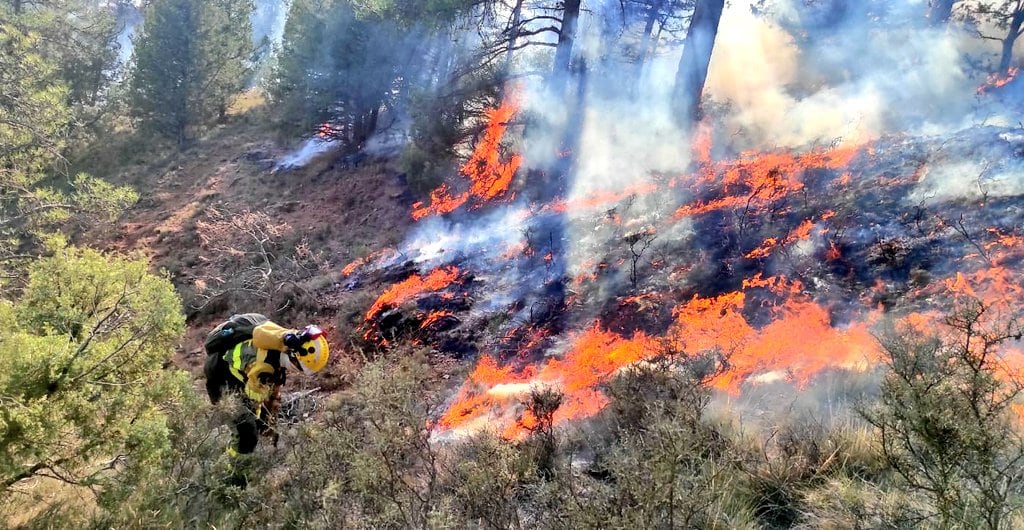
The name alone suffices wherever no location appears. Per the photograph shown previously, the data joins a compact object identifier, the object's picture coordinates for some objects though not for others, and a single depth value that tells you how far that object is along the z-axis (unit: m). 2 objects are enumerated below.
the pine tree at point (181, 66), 19.30
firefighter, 5.22
